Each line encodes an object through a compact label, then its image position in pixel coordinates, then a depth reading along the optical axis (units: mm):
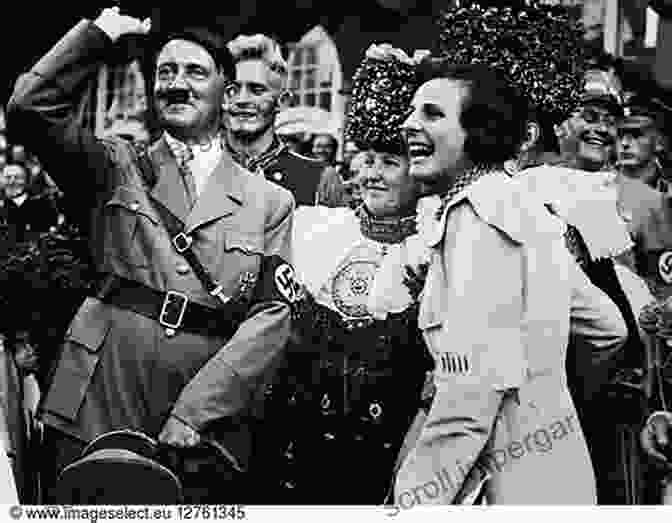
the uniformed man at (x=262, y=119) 6008
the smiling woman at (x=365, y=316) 5719
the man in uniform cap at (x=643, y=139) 5875
